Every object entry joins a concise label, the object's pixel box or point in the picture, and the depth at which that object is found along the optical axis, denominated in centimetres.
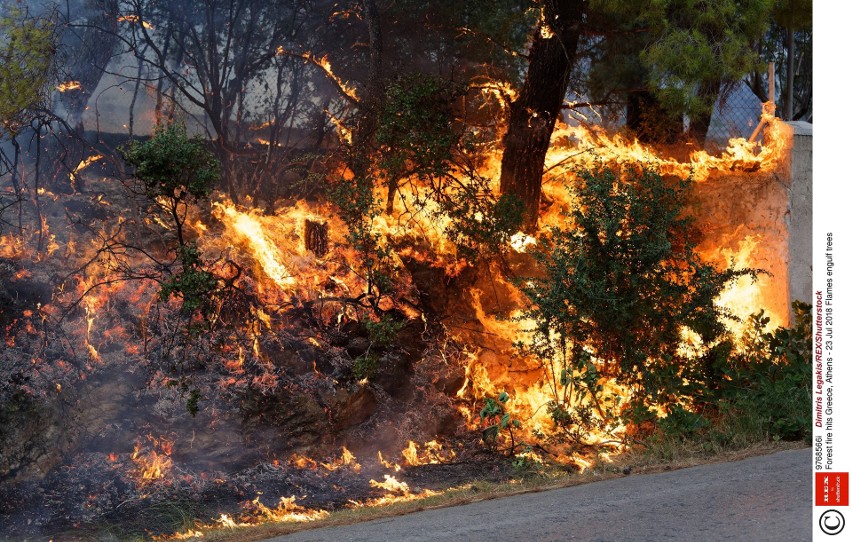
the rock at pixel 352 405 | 991
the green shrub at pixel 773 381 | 838
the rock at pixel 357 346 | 1055
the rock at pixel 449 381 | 1074
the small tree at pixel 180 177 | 924
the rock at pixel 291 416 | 957
